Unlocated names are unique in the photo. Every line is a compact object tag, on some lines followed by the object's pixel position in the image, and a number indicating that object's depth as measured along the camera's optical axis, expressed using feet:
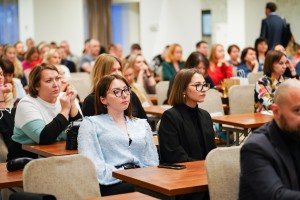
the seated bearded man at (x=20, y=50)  46.55
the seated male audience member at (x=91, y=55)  41.87
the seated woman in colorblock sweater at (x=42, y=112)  16.72
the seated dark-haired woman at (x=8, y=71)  22.54
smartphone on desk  13.65
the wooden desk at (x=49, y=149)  15.62
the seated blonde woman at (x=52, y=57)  29.66
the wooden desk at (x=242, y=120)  19.95
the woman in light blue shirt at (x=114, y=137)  14.60
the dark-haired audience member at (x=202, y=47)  40.26
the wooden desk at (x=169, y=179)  11.89
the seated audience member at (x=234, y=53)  38.52
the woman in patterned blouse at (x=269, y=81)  23.04
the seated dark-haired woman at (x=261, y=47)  36.70
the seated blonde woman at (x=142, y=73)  30.78
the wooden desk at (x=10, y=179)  12.94
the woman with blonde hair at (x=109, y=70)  18.80
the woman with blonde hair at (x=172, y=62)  34.78
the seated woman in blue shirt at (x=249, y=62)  34.19
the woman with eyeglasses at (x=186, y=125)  15.65
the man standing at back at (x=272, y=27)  39.86
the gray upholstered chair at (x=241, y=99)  25.13
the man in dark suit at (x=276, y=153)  10.05
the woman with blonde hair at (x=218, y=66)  32.78
